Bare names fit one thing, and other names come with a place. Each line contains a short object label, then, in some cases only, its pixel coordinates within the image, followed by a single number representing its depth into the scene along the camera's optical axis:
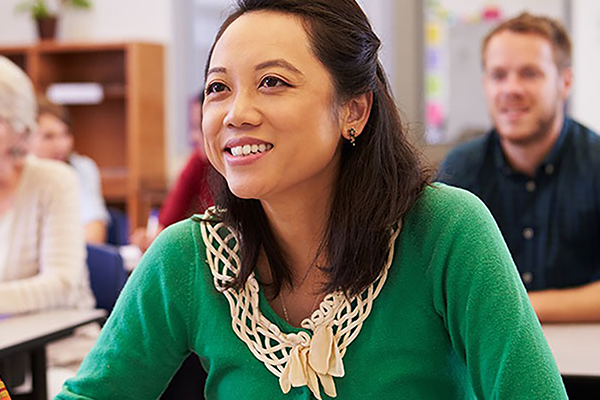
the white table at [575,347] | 1.71
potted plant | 6.38
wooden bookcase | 6.26
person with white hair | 2.54
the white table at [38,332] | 2.03
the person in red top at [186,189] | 3.47
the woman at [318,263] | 1.23
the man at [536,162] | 2.44
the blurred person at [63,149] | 4.57
